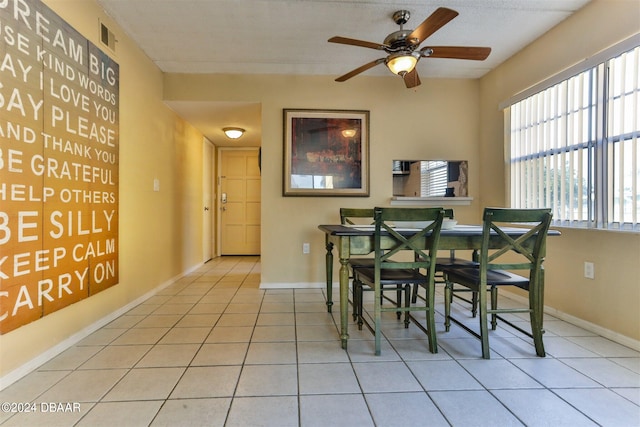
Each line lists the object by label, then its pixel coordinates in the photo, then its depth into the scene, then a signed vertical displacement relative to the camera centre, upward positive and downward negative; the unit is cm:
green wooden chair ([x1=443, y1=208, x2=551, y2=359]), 169 -33
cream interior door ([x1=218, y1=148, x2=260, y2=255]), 554 +17
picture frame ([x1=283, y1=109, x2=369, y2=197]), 331 +67
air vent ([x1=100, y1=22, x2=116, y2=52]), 222 +136
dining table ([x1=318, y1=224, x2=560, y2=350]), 183 -20
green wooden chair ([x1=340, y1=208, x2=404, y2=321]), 221 -13
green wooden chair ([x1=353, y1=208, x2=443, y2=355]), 173 -24
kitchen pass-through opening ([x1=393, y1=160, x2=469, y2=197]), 342 +39
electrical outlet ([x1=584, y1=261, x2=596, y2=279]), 211 -43
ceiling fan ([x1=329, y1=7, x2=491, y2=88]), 202 +118
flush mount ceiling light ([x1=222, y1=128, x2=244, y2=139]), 415 +113
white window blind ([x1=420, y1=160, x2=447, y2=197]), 343 +39
